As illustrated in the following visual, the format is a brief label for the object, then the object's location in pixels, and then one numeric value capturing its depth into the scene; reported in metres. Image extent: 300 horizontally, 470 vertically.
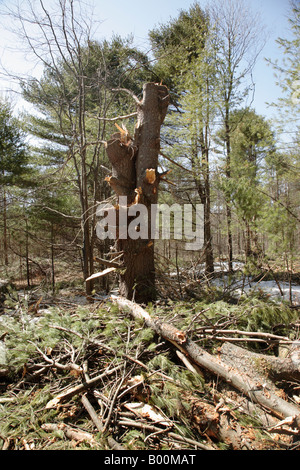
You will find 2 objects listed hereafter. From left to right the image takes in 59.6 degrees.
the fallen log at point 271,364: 1.99
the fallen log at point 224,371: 1.71
